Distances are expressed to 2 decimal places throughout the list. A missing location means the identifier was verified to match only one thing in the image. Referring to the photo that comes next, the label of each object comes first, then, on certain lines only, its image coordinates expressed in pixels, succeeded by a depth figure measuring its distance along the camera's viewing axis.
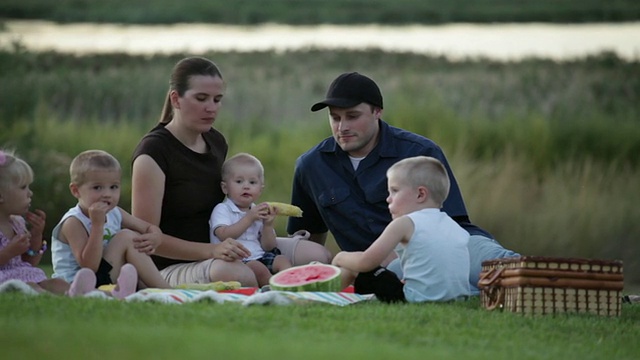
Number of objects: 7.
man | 21.09
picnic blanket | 16.81
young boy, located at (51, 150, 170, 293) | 18.55
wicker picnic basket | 17.17
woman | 19.73
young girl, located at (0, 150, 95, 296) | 18.22
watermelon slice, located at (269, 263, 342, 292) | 18.27
